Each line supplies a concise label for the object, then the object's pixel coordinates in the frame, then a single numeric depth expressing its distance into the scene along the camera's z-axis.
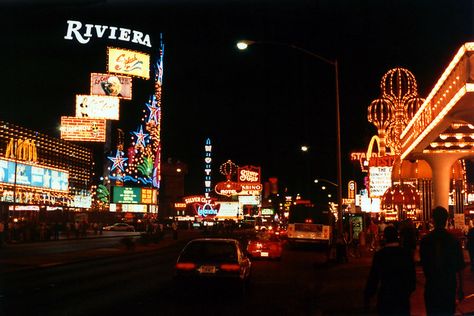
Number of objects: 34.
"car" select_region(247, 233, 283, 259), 31.48
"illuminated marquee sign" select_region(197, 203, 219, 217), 113.31
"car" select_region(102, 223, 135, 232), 87.49
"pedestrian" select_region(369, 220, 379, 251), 36.18
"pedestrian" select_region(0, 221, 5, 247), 43.55
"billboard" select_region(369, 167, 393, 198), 49.09
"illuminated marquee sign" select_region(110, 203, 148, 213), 105.71
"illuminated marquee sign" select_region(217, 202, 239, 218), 118.38
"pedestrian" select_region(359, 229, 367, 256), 38.29
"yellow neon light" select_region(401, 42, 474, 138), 16.20
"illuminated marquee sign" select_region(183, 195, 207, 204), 123.30
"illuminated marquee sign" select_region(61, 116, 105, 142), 89.69
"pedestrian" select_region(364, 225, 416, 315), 7.44
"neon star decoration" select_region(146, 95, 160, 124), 105.75
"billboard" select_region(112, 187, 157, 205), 100.94
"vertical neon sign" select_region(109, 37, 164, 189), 104.19
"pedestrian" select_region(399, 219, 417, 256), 12.08
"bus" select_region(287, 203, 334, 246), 43.78
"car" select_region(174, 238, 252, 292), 15.00
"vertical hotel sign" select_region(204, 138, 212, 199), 134.50
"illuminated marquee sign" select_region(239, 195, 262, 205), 129.88
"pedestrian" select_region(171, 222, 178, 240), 59.94
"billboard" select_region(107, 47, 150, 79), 98.44
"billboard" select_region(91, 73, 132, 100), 95.31
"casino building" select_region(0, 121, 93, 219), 65.31
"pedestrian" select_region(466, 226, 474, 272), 15.82
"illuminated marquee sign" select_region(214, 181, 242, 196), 114.88
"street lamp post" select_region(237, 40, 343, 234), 28.34
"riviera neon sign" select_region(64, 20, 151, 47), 100.66
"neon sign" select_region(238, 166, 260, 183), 122.59
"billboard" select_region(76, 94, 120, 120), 92.94
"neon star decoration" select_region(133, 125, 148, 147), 104.79
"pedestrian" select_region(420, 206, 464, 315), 7.79
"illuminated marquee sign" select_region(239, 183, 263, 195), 118.59
